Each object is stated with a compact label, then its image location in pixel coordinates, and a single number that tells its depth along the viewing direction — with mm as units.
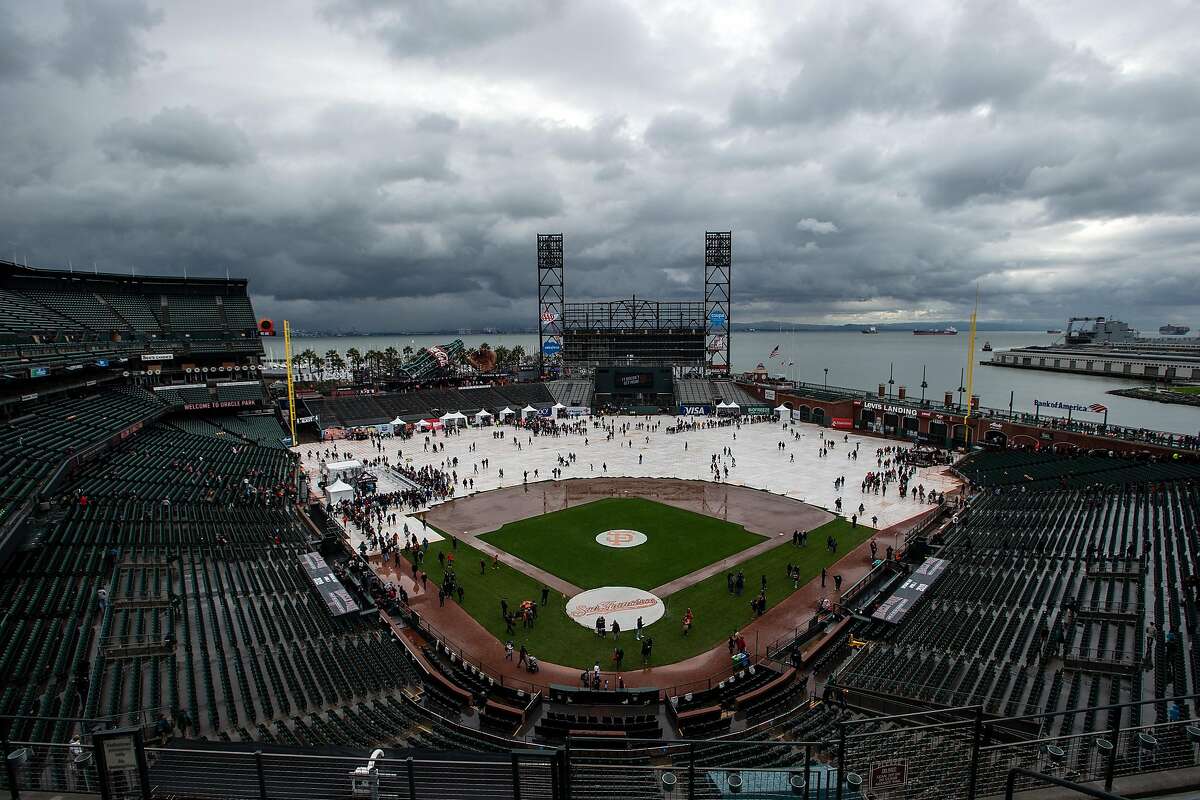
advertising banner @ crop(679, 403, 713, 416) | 77812
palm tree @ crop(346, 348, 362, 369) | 133388
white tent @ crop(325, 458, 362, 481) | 43000
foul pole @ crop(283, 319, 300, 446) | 60069
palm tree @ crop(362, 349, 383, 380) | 138000
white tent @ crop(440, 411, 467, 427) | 66000
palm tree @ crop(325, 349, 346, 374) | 140038
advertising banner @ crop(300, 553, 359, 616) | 22531
